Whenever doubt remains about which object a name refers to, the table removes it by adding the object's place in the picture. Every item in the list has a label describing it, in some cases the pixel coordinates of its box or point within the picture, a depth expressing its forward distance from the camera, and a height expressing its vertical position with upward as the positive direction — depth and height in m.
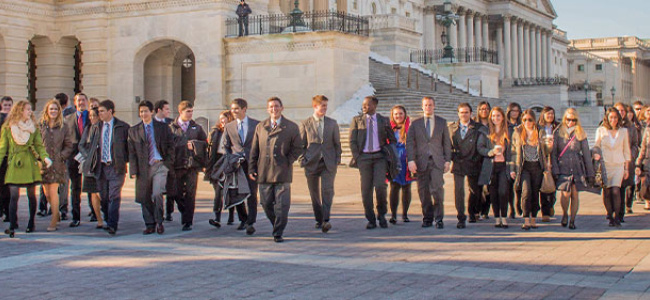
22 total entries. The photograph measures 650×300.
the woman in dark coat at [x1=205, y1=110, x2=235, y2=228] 12.68 +0.06
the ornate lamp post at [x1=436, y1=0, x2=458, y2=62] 40.63 +6.57
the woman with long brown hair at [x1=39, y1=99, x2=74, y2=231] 12.46 +0.28
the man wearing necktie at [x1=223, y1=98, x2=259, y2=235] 11.99 +0.32
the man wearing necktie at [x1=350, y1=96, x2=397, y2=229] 12.27 +0.05
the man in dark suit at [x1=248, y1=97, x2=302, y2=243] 11.04 -0.05
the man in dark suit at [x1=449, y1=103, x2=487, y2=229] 12.67 +0.06
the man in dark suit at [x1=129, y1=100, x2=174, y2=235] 11.86 -0.07
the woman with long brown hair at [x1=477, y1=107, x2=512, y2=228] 12.30 -0.13
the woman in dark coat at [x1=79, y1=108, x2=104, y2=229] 12.12 -0.03
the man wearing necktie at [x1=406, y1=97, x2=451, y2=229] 12.34 +0.03
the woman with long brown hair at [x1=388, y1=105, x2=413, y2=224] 12.95 -0.26
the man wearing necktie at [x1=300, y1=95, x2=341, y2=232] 11.99 +0.03
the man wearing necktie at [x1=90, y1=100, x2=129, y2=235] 11.90 +0.05
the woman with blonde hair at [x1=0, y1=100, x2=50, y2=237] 11.83 +0.11
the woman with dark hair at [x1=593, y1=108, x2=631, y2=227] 12.48 -0.04
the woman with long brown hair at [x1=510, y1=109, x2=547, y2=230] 12.16 -0.12
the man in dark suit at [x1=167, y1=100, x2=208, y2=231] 12.40 -0.04
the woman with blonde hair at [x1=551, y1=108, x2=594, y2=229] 12.15 -0.18
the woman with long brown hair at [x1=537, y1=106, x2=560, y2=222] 12.23 +0.16
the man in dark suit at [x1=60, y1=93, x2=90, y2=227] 13.31 +0.51
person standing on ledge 27.78 +4.70
